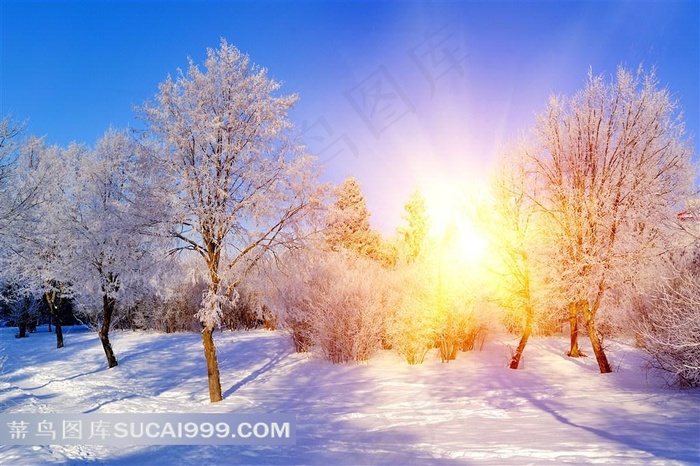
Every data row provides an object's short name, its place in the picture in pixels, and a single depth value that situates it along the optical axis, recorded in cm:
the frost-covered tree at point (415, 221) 3641
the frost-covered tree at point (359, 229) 3269
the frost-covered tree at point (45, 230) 1623
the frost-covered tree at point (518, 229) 1274
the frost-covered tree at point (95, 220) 1562
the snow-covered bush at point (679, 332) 796
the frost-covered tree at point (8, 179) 1190
